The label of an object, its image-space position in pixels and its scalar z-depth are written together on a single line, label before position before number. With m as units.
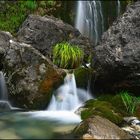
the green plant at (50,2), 14.43
